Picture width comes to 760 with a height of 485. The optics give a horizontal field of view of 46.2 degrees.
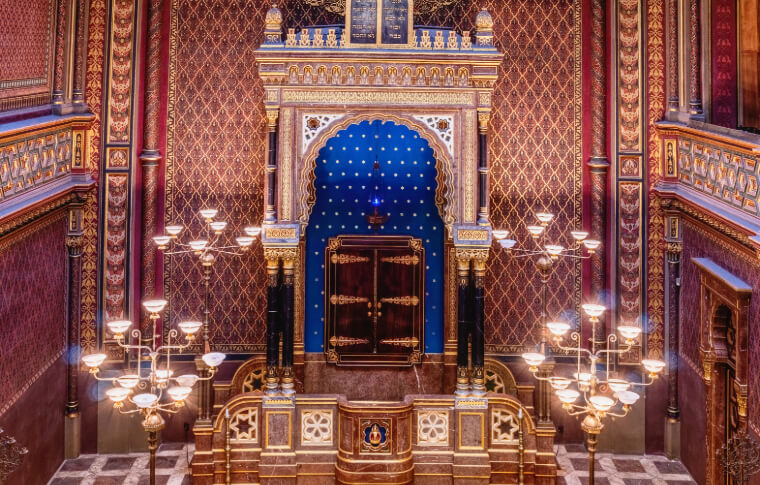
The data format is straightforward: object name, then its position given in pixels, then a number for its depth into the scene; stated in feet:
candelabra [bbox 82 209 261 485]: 22.56
